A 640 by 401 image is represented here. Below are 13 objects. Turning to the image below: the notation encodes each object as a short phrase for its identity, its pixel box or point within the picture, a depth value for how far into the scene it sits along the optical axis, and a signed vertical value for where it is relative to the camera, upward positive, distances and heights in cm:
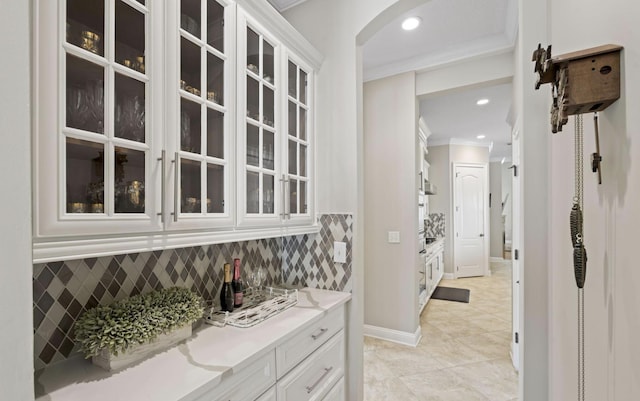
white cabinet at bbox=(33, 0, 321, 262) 80 +27
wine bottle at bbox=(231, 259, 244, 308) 160 -47
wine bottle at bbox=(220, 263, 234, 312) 156 -51
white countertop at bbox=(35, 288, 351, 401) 89 -58
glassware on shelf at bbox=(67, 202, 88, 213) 83 -2
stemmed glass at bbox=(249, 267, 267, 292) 173 -45
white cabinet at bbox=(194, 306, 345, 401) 112 -77
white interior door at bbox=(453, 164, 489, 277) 660 -45
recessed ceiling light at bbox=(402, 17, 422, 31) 247 +149
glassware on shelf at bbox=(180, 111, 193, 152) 116 +27
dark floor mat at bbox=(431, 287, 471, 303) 500 -165
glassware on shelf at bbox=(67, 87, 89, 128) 83 +27
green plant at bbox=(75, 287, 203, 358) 100 -44
